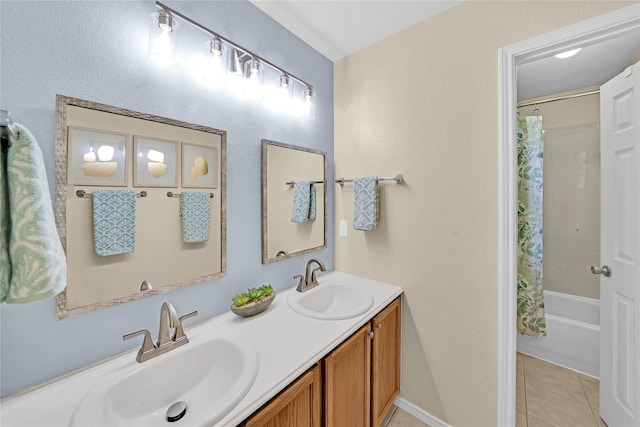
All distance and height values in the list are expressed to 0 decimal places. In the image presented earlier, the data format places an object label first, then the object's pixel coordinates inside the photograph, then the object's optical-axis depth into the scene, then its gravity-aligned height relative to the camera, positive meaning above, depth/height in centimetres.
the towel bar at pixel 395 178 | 158 +21
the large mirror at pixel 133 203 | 83 +4
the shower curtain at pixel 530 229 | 205 -16
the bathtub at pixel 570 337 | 190 -102
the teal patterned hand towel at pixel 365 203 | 161 +5
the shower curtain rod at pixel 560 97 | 201 +97
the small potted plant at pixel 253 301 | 117 -44
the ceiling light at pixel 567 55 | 155 +100
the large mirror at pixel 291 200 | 144 +7
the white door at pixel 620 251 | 121 -22
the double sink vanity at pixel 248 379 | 70 -56
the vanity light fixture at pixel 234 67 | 97 +73
